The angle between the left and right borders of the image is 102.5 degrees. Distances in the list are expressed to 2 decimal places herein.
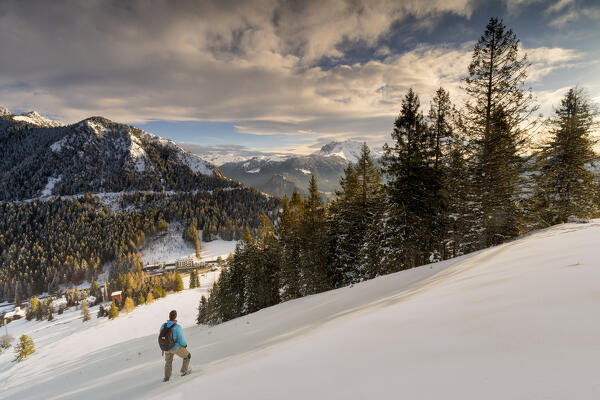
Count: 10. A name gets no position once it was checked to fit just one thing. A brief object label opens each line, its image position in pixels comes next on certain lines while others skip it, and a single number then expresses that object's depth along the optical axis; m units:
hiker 6.01
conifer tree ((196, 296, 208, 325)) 42.26
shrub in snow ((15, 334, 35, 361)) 46.93
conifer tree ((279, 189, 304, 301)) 25.98
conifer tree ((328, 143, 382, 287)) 21.64
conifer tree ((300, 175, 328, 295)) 23.27
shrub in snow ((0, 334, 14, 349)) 64.41
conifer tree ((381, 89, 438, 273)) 17.06
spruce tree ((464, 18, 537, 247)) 14.34
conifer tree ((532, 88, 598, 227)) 16.30
